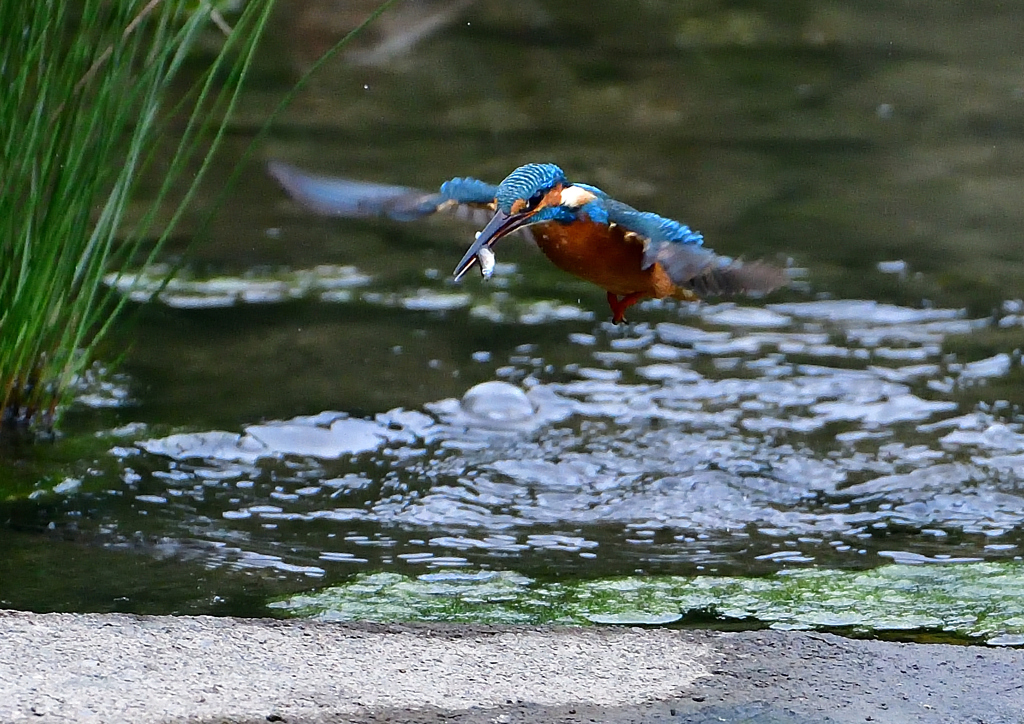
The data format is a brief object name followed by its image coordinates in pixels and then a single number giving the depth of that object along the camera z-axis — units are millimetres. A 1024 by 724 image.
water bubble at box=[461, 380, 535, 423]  7766
